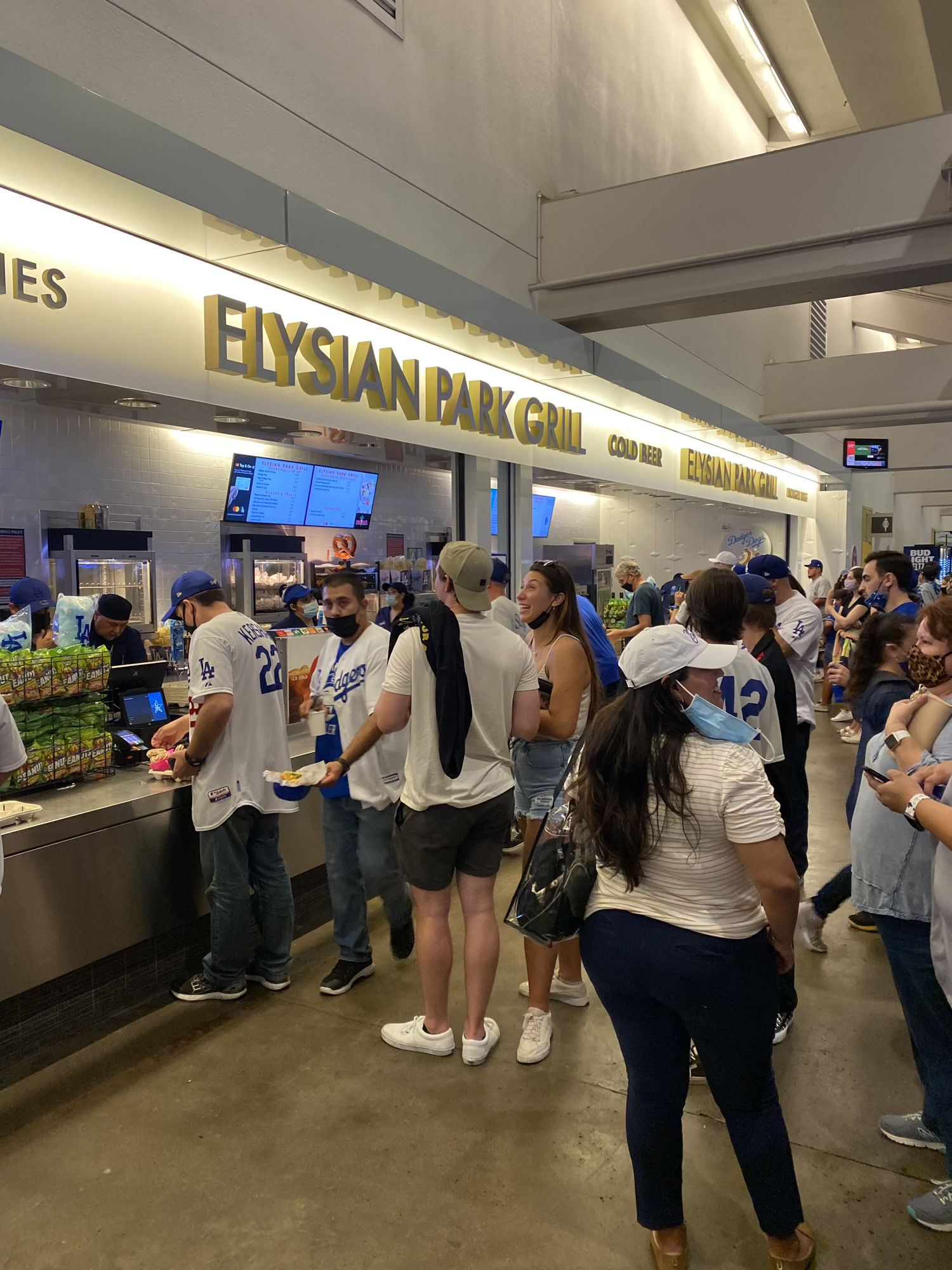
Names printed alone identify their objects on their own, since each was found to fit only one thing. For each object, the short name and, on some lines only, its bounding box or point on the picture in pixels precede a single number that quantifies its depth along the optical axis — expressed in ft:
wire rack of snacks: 10.26
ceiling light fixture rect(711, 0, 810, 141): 29.27
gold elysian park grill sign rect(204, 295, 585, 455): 12.64
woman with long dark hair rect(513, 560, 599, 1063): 9.98
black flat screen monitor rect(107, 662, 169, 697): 12.39
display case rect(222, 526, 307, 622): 20.68
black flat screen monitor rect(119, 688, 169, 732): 12.34
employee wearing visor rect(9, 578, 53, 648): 15.07
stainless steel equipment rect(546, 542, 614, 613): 30.22
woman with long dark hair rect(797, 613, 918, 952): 9.62
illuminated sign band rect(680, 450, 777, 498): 31.39
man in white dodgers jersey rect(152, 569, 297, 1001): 10.50
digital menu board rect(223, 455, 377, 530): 20.65
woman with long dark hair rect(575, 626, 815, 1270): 5.81
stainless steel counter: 9.36
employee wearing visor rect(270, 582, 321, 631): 15.78
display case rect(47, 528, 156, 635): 17.89
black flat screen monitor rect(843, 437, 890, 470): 45.55
